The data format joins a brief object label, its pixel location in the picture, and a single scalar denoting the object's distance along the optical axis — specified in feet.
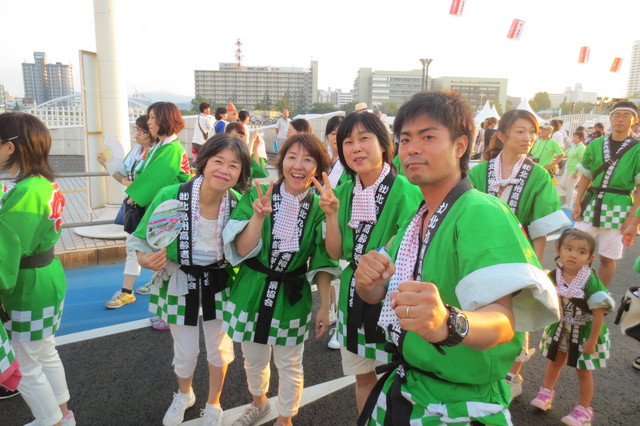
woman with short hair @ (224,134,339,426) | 8.48
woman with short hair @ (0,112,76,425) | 7.78
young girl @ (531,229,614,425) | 9.37
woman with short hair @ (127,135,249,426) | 8.89
